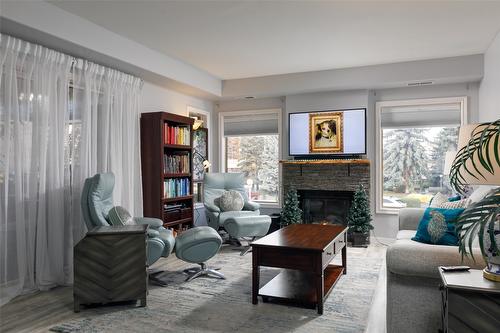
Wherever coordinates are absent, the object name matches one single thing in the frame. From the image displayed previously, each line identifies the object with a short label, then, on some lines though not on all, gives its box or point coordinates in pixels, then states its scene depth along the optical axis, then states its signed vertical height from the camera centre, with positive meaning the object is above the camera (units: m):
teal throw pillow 2.84 -0.50
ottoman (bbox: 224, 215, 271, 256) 4.83 -0.82
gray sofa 2.21 -0.72
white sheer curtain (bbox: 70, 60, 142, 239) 4.06 +0.42
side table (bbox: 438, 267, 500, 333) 1.84 -0.71
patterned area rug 2.69 -1.18
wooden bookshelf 4.99 -0.04
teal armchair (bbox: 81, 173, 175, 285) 3.40 -0.45
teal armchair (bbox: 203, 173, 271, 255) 4.87 -0.70
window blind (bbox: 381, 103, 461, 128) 5.61 +0.75
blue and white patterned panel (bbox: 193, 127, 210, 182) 6.34 +0.18
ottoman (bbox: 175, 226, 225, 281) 3.52 -0.77
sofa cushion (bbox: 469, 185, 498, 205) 3.14 -0.27
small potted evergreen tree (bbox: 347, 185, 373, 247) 5.48 -0.83
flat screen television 5.83 +0.49
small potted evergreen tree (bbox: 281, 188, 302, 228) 5.87 -0.75
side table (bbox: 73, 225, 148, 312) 2.97 -0.83
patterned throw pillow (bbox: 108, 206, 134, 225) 3.42 -0.48
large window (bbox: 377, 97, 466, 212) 5.66 +0.26
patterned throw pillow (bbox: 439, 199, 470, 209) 3.39 -0.38
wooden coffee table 2.93 -0.80
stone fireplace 5.82 -0.32
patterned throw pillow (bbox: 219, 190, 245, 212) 5.41 -0.55
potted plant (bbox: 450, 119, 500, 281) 1.66 -0.17
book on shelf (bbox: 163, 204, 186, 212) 5.20 -0.62
